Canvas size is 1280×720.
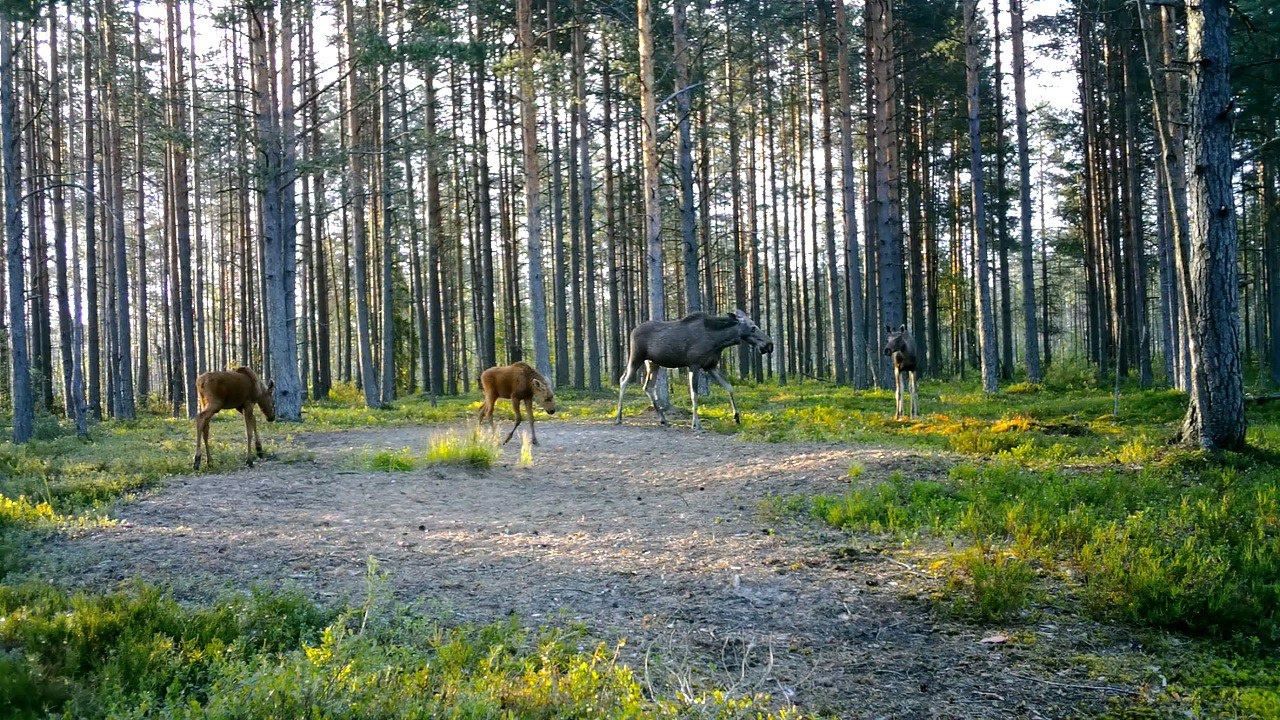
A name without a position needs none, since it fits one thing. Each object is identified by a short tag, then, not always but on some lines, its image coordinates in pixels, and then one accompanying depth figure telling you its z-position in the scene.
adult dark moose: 16.14
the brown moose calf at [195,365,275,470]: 11.07
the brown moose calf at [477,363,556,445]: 13.52
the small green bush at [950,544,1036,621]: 4.91
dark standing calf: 15.05
